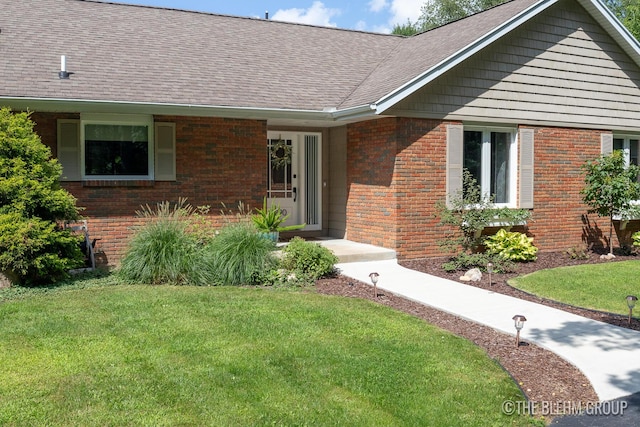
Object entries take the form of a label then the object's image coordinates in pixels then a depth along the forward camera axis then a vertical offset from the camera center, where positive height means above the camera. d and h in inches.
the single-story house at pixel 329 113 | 400.2 +59.8
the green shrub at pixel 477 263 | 399.0 -46.9
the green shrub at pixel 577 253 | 463.5 -45.4
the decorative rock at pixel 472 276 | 370.6 -51.2
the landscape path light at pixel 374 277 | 308.8 -43.4
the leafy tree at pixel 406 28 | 1612.0 +475.1
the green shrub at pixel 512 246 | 432.5 -37.3
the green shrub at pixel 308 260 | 360.2 -40.5
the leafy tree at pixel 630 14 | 1098.7 +368.2
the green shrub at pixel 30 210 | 309.0 -8.7
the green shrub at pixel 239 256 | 343.9 -36.8
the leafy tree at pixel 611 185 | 468.4 +9.4
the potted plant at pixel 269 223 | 408.8 -19.8
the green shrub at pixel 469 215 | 422.6 -14.3
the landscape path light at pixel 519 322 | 219.5 -47.4
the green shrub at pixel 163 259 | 339.6 -37.8
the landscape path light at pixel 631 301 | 261.7 -47.0
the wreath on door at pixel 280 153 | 505.0 +36.8
